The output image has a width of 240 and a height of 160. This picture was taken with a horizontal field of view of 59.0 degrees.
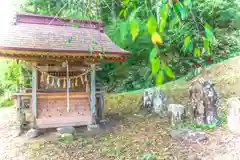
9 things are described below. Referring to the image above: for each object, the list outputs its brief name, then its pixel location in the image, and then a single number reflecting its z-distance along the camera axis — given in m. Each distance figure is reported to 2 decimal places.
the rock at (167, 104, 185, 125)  6.11
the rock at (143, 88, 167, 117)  7.43
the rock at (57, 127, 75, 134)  5.90
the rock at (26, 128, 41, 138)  5.69
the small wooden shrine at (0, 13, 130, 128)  5.52
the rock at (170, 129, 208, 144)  4.82
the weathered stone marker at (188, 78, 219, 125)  5.48
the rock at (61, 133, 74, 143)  5.45
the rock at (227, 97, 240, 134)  4.79
